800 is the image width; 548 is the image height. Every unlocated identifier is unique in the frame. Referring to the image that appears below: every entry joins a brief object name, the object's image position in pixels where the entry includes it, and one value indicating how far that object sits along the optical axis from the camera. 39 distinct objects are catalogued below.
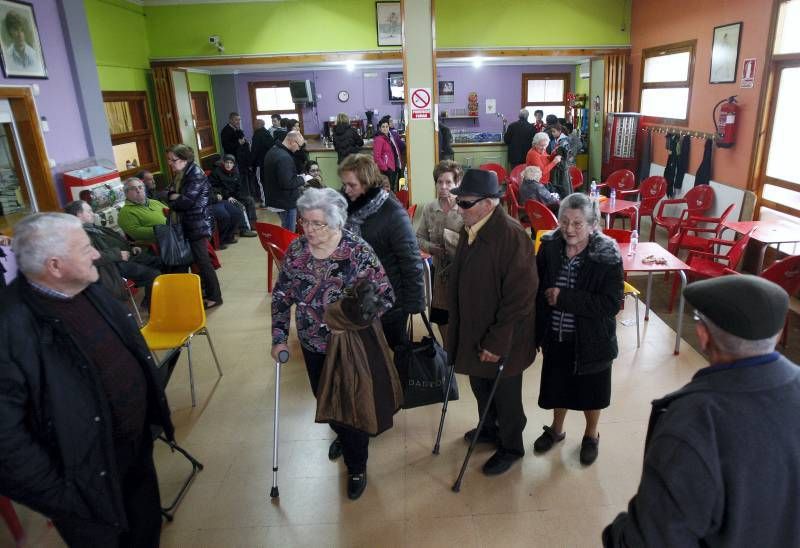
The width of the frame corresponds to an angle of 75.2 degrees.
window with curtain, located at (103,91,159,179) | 7.86
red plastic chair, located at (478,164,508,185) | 7.37
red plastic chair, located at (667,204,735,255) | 5.03
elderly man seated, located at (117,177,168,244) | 4.74
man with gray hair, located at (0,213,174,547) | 1.60
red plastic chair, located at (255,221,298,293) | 4.77
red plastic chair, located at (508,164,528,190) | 6.76
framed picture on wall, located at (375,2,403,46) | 8.67
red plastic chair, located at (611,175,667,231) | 6.62
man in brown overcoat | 2.29
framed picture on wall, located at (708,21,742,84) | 6.03
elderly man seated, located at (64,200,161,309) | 3.75
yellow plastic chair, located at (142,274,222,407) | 3.52
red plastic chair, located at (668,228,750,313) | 4.26
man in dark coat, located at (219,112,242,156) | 9.58
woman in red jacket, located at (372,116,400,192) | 8.33
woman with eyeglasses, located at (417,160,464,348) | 3.23
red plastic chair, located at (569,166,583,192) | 7.35
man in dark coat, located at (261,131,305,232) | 5.77
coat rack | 6.66
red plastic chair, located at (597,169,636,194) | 7.25
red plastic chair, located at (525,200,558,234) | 4.82
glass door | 5.11
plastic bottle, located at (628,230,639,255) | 4.19
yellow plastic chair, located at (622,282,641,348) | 3.99
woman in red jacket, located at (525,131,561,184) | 6.30
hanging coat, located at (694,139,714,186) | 6.58
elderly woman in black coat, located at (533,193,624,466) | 2.34
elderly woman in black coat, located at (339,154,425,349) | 2.79
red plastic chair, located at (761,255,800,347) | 3.46
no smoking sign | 5.67
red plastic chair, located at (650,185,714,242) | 6.29
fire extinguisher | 6.01
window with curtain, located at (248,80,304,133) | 12.19
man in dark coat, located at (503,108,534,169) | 8.81
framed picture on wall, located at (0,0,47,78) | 4.97
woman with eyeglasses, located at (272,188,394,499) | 2.25
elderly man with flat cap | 1.11
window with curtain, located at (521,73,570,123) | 12.40
